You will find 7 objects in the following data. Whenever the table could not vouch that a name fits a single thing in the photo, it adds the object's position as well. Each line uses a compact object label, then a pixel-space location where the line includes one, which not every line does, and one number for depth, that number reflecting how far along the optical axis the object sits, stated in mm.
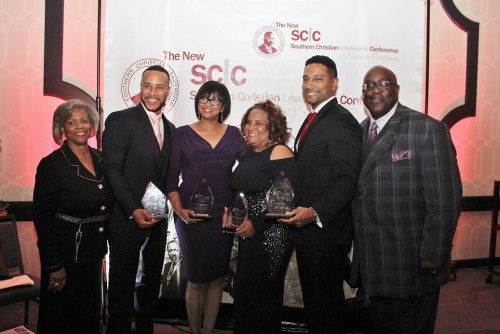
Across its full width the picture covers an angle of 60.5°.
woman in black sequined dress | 2416
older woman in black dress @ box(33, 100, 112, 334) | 2299
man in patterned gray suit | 2076
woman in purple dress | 2729
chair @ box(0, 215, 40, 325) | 3256
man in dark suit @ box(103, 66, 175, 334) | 2490
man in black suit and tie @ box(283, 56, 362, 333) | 2258
